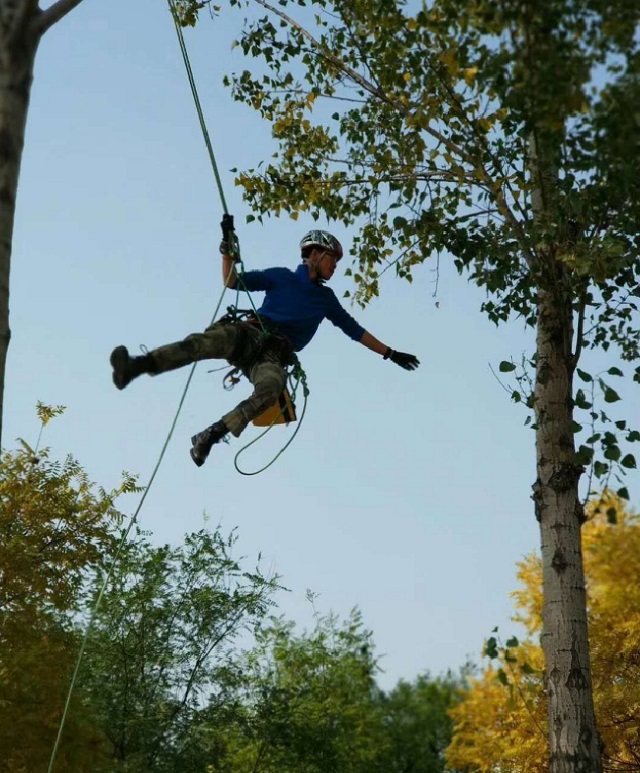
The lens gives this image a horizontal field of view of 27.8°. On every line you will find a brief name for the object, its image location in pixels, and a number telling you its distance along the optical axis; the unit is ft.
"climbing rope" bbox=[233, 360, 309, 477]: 37.86
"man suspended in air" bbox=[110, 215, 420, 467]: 33.12
